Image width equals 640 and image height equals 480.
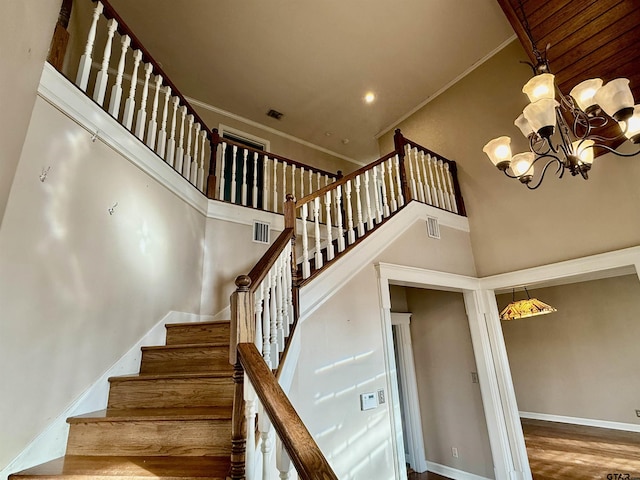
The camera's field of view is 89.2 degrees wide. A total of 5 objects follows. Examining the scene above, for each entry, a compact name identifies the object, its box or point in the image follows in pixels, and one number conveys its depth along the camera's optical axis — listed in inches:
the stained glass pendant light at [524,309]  207.9
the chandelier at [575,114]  72.7
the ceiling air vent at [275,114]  211.0
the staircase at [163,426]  57.4
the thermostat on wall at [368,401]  104.6
